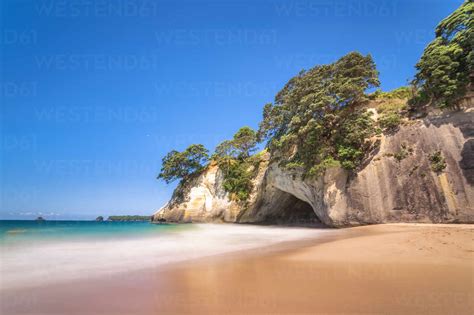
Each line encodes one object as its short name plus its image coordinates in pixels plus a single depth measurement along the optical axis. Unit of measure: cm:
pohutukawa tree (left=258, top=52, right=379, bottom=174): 1541
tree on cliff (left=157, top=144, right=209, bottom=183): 3503
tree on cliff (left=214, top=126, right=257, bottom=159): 3017
